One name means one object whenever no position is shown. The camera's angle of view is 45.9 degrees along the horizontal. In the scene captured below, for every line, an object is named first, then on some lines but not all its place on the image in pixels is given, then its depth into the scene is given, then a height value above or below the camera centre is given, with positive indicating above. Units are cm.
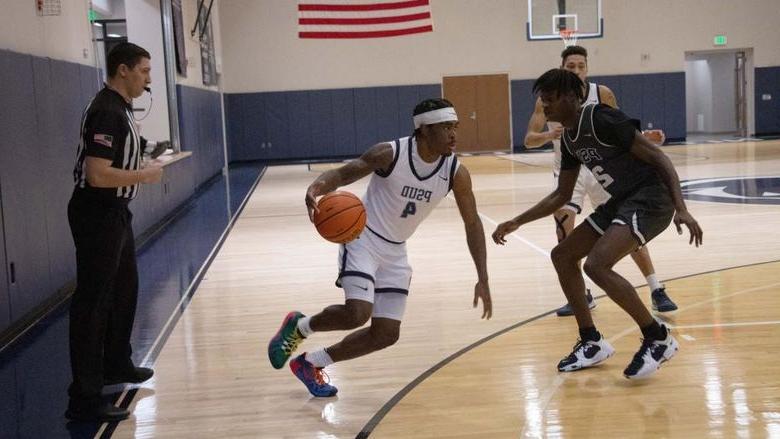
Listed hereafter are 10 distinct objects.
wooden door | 2764 -15
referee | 441 -41
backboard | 2628 +235
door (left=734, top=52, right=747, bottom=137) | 2906 -8
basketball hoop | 2476 +175
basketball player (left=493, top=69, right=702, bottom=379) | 465 -59
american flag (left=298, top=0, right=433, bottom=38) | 2192 +220
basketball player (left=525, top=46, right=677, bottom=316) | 630 -62
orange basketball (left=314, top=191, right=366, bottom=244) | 439 -51
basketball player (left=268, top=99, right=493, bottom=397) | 447 -60
